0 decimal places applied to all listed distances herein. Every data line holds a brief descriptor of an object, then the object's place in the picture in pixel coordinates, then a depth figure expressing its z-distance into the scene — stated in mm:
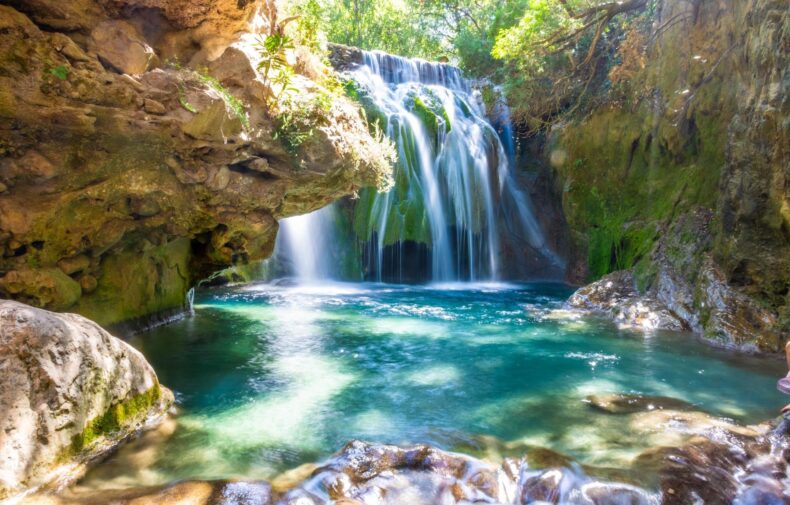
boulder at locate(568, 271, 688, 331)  8594
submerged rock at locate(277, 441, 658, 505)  3260
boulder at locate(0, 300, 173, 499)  3164
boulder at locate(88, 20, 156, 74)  4855
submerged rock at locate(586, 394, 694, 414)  4891
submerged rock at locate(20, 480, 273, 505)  3045
